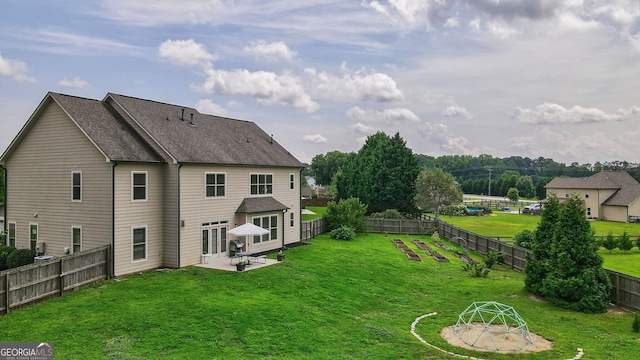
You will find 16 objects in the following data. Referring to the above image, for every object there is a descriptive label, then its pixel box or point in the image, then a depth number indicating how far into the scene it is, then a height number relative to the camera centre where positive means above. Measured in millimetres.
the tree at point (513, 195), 90375 -2112
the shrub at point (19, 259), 19891 -3274
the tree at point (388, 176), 53625 +1277
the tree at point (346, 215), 37188 -2507
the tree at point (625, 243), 31031 -4342
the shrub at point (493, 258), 24578 -4327
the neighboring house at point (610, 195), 56531 -1505
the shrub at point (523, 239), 27384 -3582
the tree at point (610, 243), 30812 -4270
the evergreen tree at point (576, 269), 15938 -3264
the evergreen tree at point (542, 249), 17844 -2780
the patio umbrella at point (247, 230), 21250 -2201
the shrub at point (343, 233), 34094 -3781
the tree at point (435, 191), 50250 -620
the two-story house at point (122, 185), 18516 +152
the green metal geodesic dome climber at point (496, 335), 11867 -4497
